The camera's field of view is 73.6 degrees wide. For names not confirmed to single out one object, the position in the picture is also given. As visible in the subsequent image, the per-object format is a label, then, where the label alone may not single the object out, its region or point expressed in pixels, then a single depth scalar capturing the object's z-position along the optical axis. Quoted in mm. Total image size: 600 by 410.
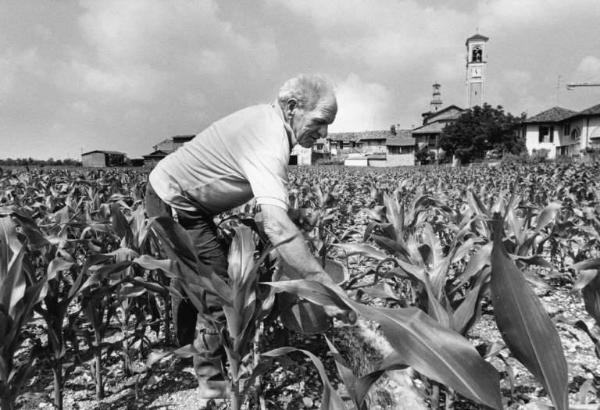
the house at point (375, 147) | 61438
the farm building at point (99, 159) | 50938
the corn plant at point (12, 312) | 1387
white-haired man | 1573
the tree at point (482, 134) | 46250
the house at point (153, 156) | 53241
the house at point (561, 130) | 40719
